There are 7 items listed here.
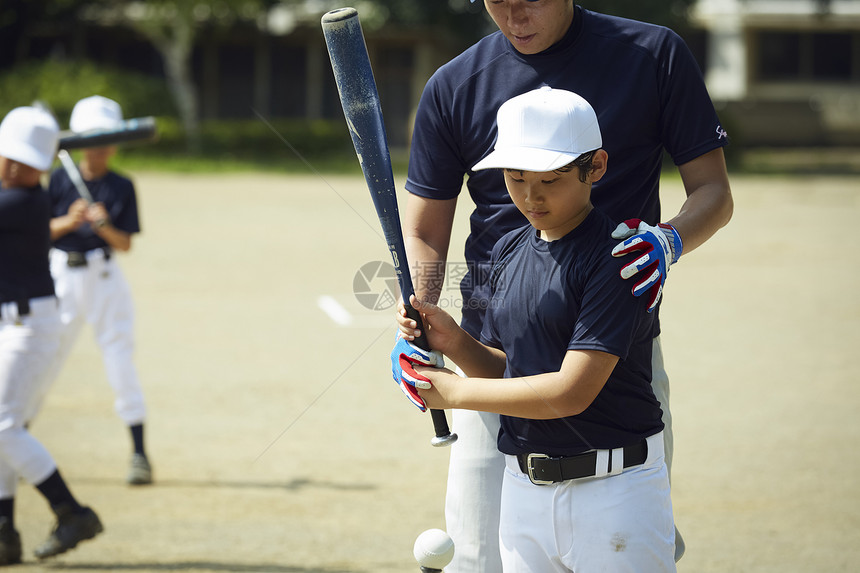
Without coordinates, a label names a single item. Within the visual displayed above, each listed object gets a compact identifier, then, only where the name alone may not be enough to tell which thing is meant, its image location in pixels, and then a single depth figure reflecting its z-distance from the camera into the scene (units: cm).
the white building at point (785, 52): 7469
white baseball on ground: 595
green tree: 5516
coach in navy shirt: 608
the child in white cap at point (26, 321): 948
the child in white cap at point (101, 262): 1243
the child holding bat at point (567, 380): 512
